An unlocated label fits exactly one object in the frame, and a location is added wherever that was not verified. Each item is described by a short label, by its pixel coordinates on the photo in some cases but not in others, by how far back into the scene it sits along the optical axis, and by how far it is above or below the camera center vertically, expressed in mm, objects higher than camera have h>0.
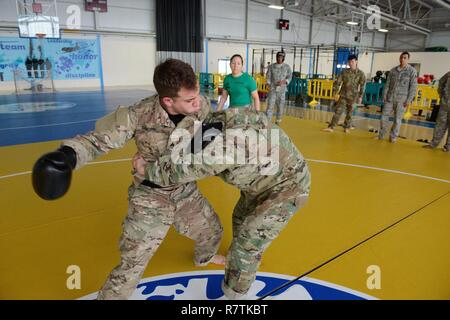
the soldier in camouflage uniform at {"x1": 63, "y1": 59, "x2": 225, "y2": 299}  1880 -402
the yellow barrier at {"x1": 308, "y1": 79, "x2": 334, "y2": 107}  13273 -347
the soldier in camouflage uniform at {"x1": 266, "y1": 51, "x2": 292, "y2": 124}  8672 -5
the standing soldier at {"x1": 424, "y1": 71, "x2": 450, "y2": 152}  6570 -623
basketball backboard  14750 +2380
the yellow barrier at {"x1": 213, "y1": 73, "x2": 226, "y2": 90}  17694 -41
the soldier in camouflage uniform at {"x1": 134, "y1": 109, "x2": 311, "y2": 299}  1758 -557
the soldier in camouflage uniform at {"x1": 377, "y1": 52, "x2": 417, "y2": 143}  6844 -219
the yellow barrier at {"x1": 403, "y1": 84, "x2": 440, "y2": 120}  10875 -518
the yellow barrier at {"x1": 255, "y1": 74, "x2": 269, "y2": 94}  15419 -196
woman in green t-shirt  5883 -151
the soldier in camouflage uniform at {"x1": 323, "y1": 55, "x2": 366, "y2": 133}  7844 -217
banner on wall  16469 +1074
